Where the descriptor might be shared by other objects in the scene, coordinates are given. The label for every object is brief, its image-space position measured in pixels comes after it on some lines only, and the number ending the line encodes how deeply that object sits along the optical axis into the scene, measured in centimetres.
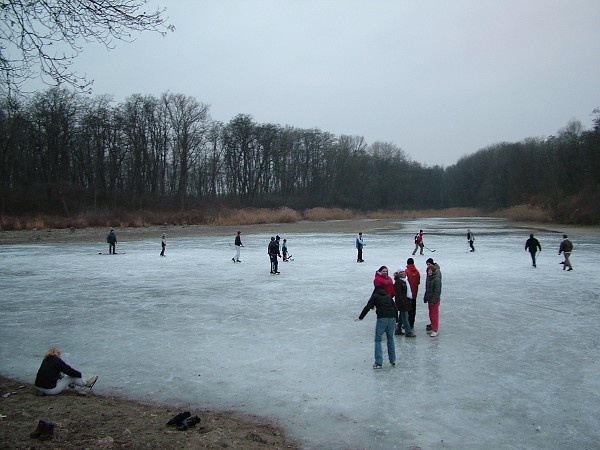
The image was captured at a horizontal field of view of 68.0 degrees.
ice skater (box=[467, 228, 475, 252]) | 2314
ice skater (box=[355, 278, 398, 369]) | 722
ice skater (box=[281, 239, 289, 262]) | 2060
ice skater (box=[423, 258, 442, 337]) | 888
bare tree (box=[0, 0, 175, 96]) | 566
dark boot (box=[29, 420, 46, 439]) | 462
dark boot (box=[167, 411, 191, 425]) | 516
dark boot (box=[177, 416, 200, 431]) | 504
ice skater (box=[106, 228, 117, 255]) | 2348
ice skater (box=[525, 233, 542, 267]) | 1764
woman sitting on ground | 611
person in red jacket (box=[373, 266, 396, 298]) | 772
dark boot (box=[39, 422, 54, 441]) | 460
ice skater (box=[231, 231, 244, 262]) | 2014
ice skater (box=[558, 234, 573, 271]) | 1656
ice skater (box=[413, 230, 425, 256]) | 2233
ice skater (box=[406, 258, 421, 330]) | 938
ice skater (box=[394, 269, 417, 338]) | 873
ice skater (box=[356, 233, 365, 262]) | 1981
